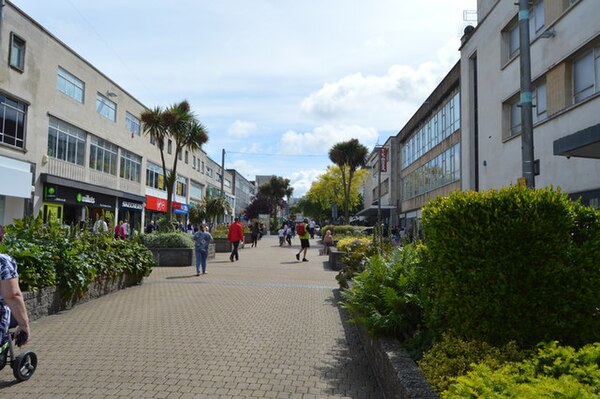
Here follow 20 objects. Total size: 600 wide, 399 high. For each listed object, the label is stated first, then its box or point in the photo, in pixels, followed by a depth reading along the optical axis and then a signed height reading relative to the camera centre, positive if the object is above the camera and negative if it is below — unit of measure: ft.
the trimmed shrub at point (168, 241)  56.59 -1.47
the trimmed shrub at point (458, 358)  11.37 -3.06
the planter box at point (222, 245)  87.35 -2.80
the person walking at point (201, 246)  46.50 -1.64
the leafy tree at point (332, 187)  214.69 +19.97
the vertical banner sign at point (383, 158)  143.71 +22.87
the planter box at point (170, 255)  55.62 -3.08
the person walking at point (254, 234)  110.83 -0.89
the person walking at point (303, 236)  69.36 -0.69
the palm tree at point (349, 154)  165.27 +26.93
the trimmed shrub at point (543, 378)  8.02 -2.64
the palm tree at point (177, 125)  73.05 +15.81
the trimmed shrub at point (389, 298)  16.84 -2.47
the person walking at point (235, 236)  66.46 -0.86
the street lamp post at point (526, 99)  29.96 +8.58
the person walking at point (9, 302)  13.37 -2.14
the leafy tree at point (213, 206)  120.78 +5.76
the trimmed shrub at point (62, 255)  23.35 -1.63
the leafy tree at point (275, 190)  293.02 +24.66
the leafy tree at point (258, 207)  262.06 +12.48
